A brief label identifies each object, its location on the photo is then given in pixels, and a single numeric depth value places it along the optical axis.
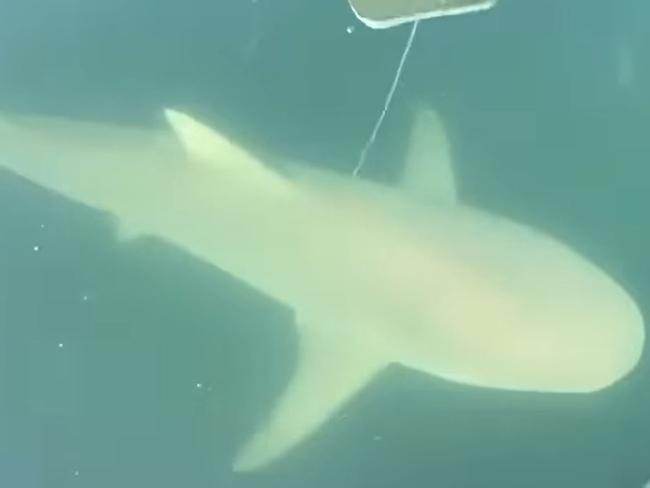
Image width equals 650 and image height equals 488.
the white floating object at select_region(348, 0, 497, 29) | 1.95
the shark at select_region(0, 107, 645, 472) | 1.77
